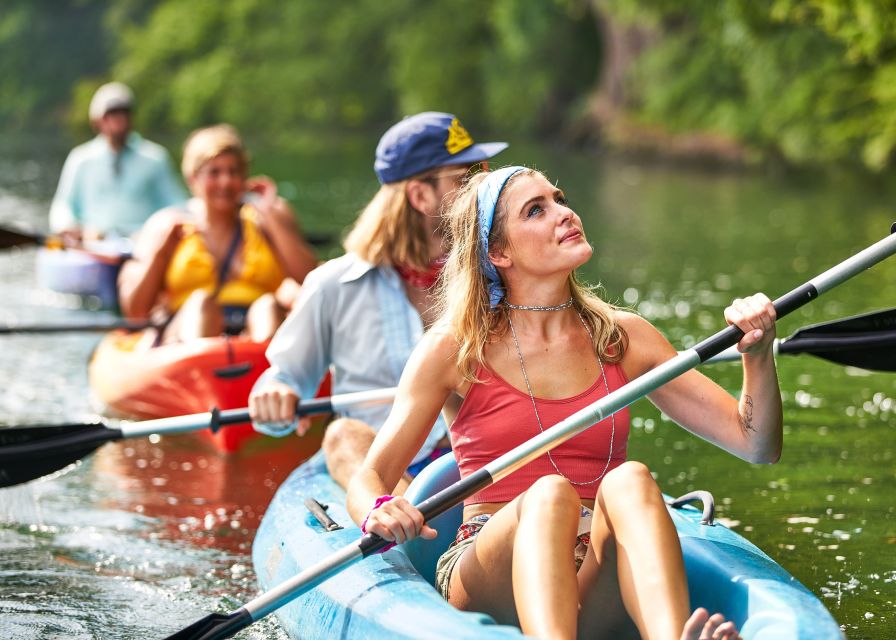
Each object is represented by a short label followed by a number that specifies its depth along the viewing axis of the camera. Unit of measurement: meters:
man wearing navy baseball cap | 7.67
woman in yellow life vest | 11.43
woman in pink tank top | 5.58
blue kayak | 5.28
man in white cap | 17.34
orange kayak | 10.54
